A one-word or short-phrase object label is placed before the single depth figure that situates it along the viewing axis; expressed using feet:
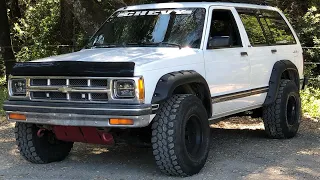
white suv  16.79
